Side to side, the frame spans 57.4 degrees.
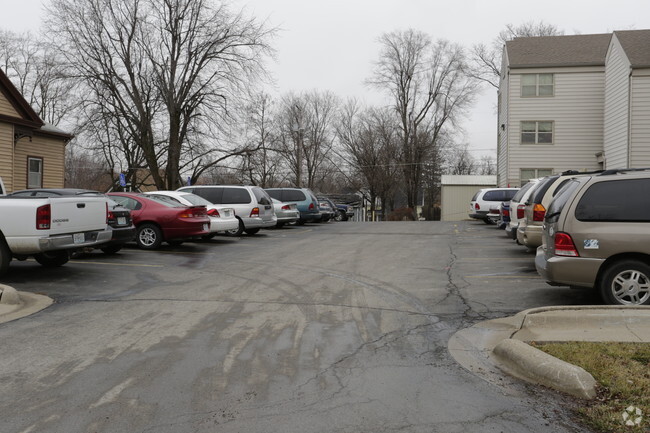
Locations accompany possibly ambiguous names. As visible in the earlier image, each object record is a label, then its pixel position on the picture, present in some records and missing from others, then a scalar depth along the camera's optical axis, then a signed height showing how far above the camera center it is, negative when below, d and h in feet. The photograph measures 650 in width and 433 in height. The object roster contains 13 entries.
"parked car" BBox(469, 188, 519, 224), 87.56 +1.65
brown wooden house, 72.95 +8.34
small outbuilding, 148.87 +3.50
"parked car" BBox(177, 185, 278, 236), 64.90 +0.71
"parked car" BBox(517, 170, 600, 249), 35.65 +0.22
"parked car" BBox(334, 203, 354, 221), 130.99 -1.00
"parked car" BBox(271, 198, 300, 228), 79.71 -0.55
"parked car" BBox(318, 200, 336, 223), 99.66 -0.29
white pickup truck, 31.07 -1.09
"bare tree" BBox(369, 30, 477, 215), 197.20 +36.73
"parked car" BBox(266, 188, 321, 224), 87.86 +1.22
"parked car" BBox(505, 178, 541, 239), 41.06 +0.31
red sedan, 49.44 -1.18
